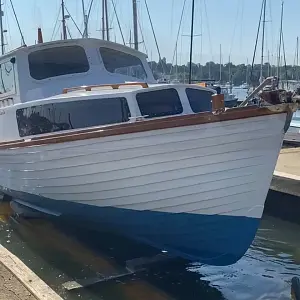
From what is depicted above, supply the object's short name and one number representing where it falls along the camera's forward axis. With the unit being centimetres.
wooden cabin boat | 490
